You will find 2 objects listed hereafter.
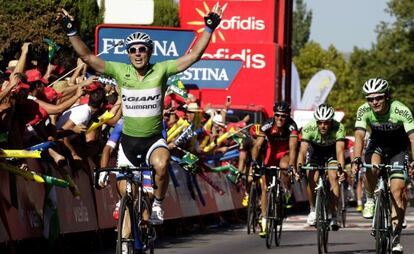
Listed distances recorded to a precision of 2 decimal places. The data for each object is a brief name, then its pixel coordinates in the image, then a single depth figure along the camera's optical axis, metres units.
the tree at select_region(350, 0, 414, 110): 89.81
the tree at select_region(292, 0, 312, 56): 150.50
